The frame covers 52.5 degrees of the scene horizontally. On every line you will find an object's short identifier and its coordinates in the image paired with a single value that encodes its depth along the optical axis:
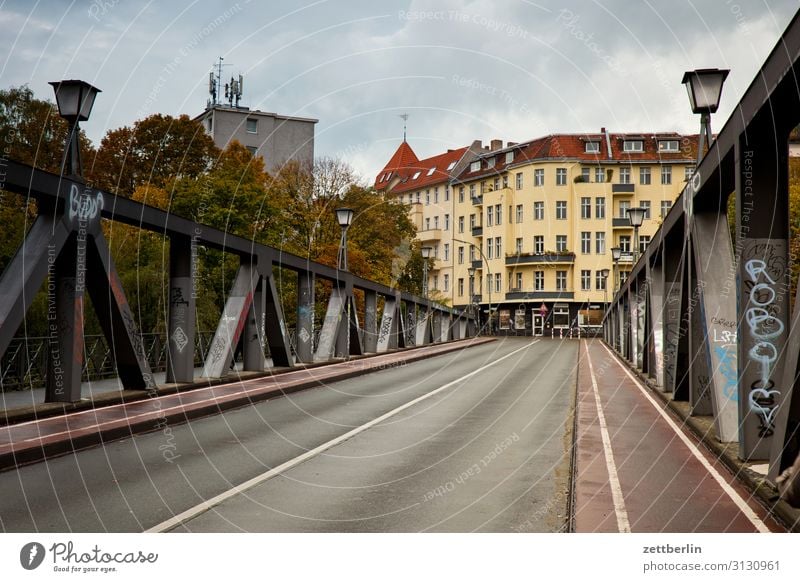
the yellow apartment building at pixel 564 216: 74.56
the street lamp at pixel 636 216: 29.35
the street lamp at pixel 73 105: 11.70
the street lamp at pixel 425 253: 44.08
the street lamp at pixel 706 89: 12.44
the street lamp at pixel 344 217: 25.25
